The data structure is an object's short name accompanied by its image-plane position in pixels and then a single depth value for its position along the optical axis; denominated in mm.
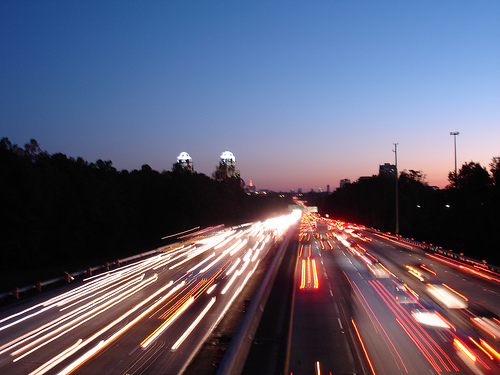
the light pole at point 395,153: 63588
